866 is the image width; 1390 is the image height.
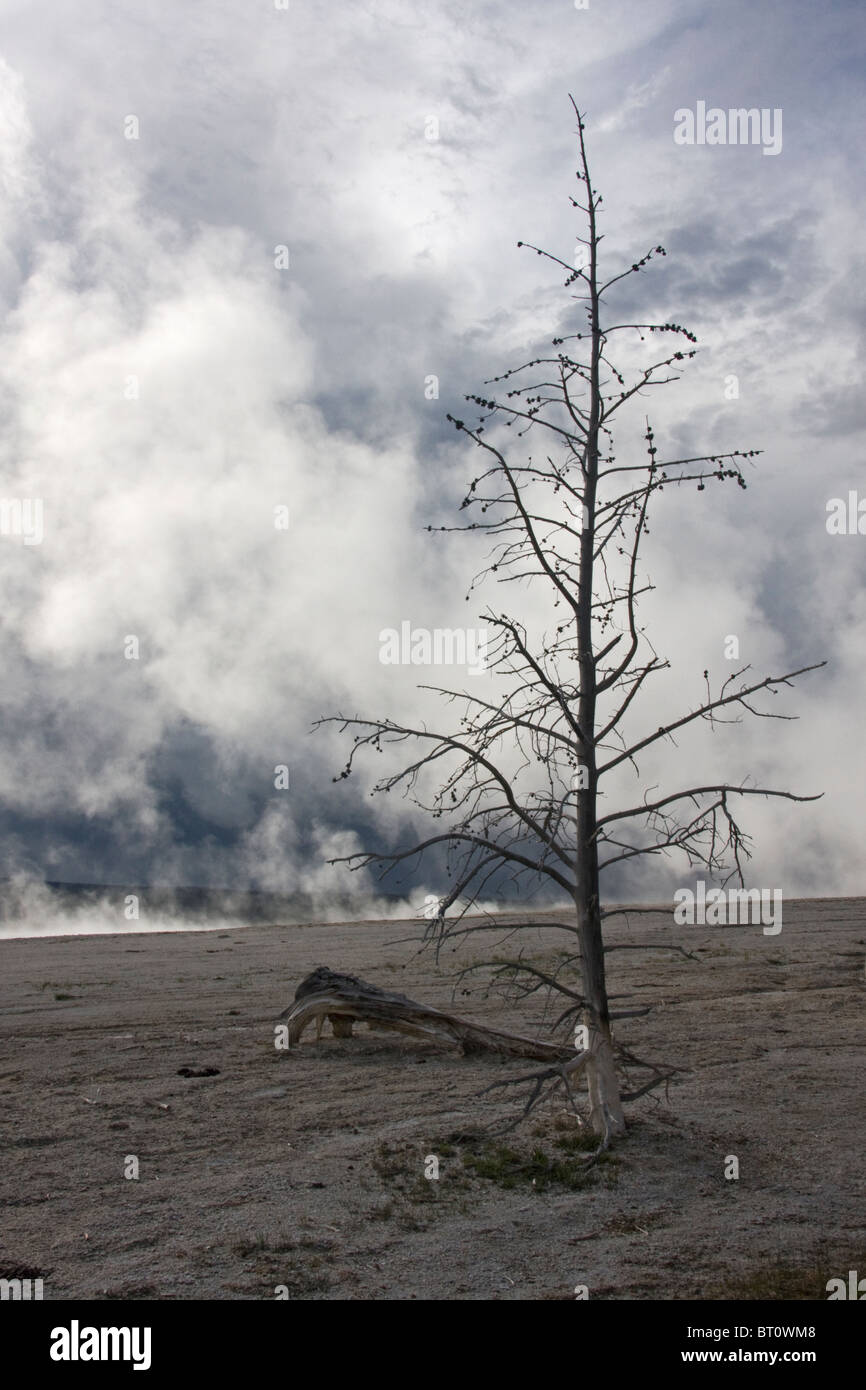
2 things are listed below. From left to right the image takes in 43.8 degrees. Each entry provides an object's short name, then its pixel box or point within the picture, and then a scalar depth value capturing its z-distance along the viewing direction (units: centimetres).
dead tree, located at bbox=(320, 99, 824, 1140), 914
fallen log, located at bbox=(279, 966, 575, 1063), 1314
